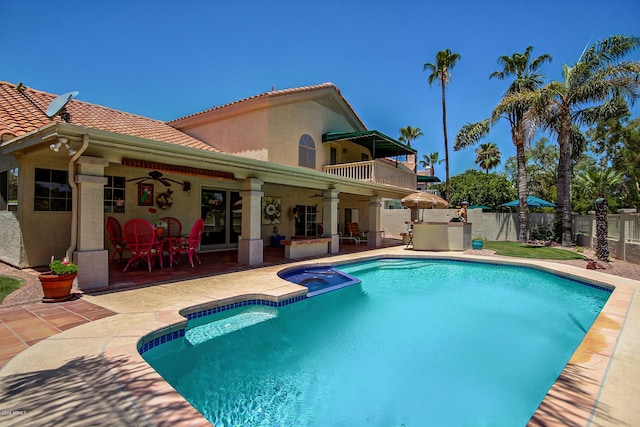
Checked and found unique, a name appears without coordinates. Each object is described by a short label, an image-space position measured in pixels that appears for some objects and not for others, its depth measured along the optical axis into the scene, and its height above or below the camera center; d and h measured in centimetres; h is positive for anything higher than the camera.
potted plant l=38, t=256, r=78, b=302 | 559 -109
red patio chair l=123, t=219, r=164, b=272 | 832 -56
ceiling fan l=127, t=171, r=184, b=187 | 968 +126
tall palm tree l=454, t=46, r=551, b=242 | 1852 +752
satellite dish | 655 +234
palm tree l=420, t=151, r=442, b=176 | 5809 +1077
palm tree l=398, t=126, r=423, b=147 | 4134 +1098
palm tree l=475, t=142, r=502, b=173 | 4272 +850
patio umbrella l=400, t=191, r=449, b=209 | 1617 +91
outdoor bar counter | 1597 -82
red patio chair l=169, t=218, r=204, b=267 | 927 -70
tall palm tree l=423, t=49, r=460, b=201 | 2412 +1112
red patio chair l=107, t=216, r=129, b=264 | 879 -50
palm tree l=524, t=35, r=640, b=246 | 1438 +585
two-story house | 668 +140
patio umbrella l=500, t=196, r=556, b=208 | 2248 +118
